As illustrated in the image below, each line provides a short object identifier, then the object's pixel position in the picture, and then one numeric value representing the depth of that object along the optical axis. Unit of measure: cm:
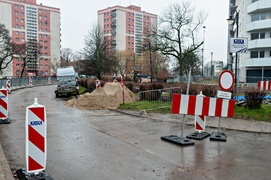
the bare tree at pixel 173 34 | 4016
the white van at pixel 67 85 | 2541
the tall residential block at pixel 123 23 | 12081
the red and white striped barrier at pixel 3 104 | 1066
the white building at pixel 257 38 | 4556
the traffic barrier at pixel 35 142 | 458
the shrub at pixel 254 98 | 1225
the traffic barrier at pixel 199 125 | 843
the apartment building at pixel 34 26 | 10081
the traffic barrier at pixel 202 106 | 765
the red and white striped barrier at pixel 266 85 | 1616
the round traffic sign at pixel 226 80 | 829
